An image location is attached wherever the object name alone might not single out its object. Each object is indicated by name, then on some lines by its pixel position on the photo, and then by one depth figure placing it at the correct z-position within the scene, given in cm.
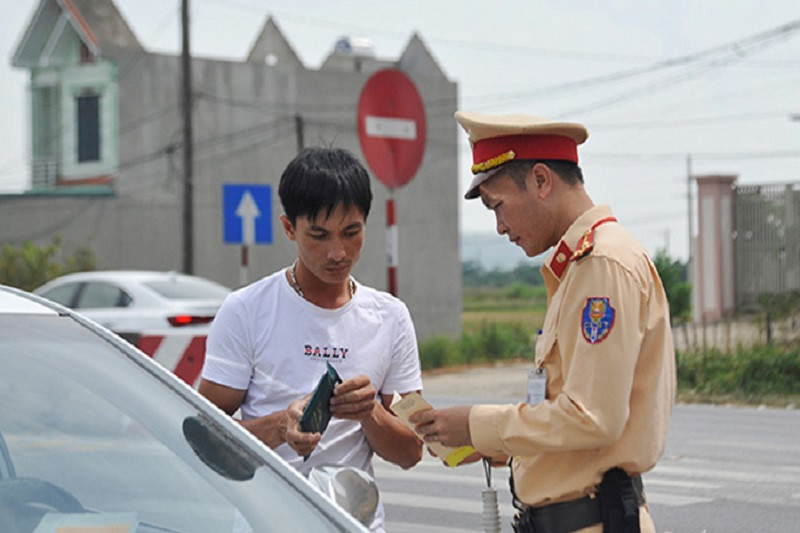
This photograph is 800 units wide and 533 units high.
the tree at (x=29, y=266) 3434
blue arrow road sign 2048
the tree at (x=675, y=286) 2539
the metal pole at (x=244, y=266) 2166
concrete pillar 2983
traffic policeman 297
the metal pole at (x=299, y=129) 3825
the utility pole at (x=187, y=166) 2978
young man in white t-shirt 374
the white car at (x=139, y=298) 1529
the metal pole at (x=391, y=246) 1562
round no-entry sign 1417
